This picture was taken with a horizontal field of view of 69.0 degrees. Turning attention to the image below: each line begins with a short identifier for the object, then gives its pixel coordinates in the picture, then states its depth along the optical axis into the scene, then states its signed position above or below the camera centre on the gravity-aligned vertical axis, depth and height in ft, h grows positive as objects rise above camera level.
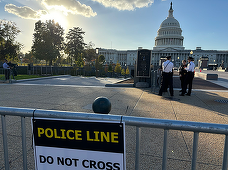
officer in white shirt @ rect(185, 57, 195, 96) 29.63 -0.48
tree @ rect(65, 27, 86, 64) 237.66 +37.06
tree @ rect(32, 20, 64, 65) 146.30 +25.62
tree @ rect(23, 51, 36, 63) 354.95 +21.83
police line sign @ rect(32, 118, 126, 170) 5.37 -2.56
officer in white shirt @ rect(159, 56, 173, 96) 28.58 -0.72
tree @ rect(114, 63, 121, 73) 122.61 +0.13
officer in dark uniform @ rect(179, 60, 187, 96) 30.11 -0.90
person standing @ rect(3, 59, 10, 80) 50.19 -0.78
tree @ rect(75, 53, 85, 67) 122.83 +4.12
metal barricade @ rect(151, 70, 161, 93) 32.77 -2.36
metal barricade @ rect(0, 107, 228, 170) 4.93 -1.66
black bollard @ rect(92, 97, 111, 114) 8.88 -1.97
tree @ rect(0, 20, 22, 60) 116.20 +17.91
